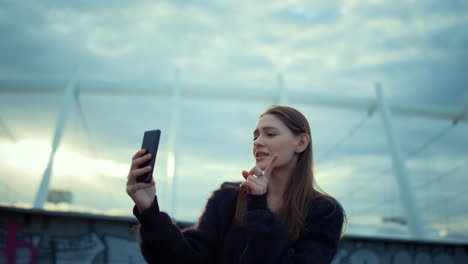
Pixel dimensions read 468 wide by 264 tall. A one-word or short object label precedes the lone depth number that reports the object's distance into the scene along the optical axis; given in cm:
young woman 154
